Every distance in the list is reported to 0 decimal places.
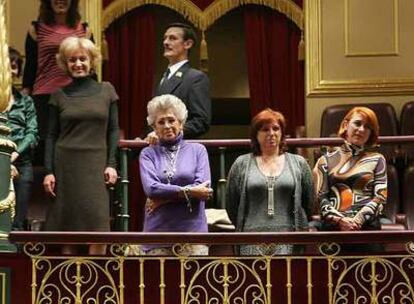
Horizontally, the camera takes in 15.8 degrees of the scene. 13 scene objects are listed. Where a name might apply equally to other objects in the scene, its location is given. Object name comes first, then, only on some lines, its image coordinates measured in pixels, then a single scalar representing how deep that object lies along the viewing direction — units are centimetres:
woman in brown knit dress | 942
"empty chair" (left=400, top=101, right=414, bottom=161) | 1300
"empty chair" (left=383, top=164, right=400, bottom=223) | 1152
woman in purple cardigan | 856
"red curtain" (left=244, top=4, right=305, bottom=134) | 1484
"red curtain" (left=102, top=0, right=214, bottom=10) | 1494
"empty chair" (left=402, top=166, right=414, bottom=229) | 1160
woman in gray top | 872
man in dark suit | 1004
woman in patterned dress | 868
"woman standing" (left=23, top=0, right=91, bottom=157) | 1067
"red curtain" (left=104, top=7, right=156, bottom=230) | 1479
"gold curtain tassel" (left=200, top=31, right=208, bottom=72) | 1477
